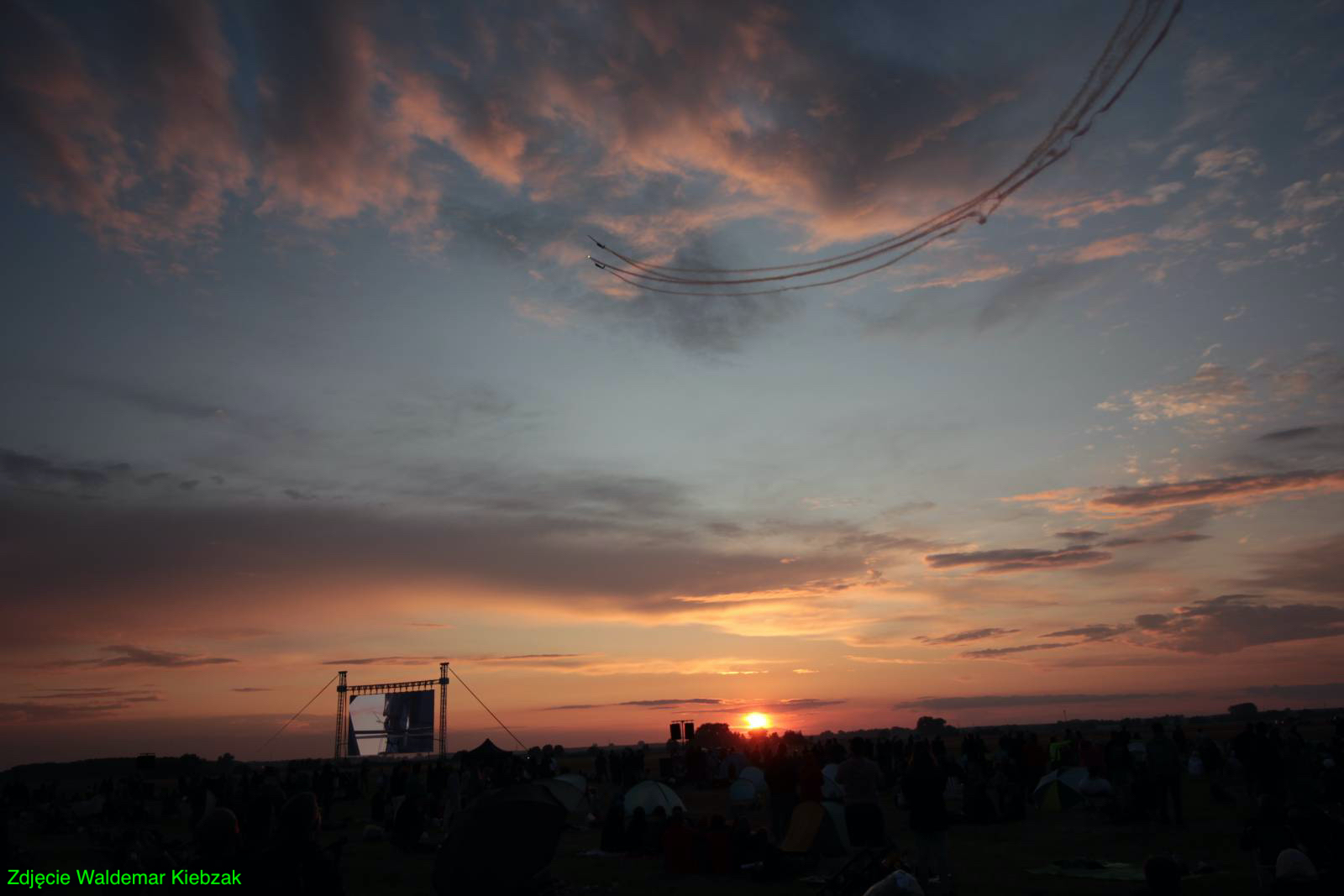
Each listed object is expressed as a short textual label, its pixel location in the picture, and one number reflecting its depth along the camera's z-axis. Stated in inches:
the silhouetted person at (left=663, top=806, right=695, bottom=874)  552.4
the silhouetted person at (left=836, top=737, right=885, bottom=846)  513.7
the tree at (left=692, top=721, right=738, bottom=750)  1750.7
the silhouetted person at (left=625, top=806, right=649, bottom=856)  647.8
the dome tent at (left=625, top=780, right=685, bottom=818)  746.8
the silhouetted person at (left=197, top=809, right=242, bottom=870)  201.3
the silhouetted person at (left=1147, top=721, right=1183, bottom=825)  627.8
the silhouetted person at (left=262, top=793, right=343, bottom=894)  193.0
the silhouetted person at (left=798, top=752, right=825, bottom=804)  569.0
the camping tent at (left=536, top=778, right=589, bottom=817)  888.3
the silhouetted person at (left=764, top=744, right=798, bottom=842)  617.0
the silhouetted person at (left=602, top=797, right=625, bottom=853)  657.6
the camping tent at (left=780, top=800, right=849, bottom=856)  554.6
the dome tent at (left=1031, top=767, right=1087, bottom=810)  783.7
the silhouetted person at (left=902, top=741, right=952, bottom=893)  411.5
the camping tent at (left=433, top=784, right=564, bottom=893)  425.1
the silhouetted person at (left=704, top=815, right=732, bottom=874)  540.4
